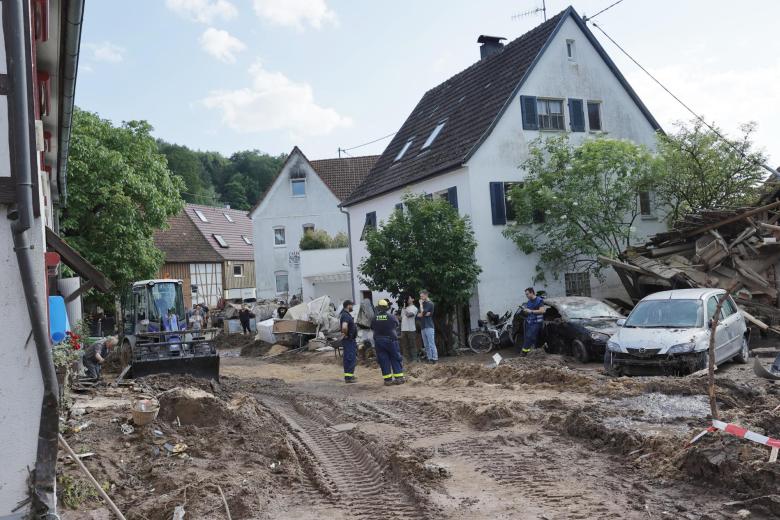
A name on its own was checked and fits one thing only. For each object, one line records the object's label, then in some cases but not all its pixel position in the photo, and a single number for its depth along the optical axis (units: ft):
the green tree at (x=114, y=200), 87.97
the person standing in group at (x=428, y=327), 60.75
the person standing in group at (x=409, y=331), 61.62
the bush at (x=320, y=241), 116.98
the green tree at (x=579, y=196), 70.38
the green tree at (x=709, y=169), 69.72
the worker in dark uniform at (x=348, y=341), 50.16
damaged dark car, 52.45
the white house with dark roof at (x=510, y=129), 74.49
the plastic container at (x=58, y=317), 35.22
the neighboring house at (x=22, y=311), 19.45
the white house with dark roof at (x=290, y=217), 145.69
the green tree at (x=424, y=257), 65.31
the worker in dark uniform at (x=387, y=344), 48.34
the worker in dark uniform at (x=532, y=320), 57.52
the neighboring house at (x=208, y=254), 161.89
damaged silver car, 41.47
